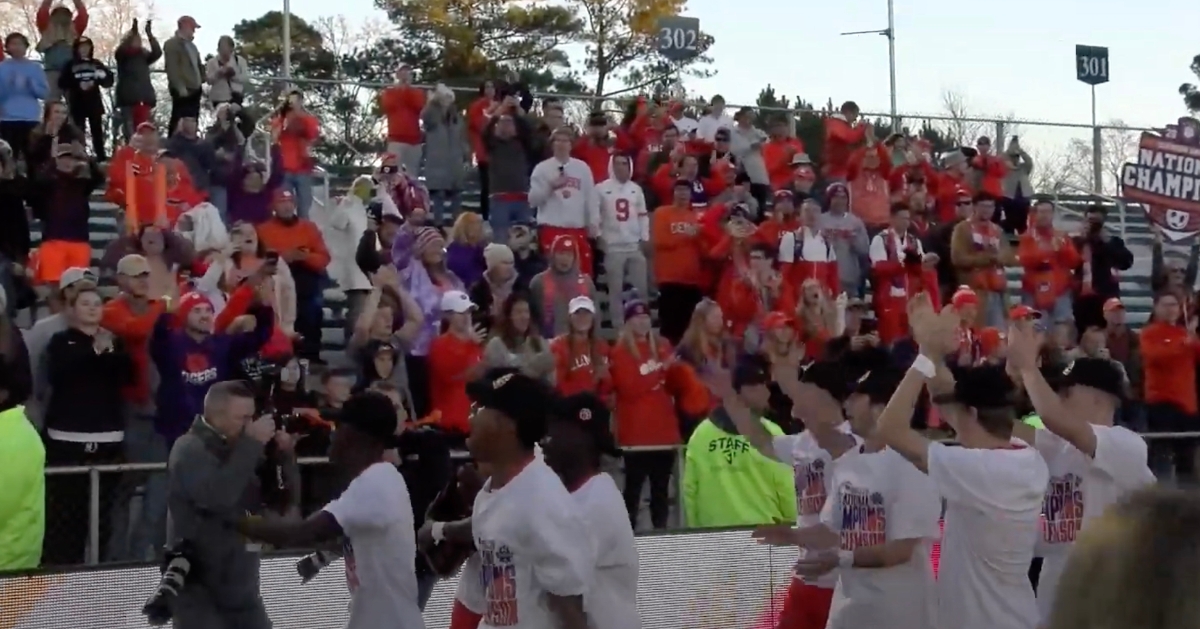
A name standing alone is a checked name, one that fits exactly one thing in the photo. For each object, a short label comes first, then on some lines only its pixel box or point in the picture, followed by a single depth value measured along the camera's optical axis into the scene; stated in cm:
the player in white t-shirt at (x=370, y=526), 625
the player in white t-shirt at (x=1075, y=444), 687
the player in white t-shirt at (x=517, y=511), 547
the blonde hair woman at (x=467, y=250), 1391
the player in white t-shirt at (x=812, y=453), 718
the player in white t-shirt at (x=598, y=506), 604
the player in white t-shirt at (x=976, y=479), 648
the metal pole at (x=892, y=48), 3864
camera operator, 695
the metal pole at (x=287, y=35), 2844
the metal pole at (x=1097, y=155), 2534
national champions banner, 1917
